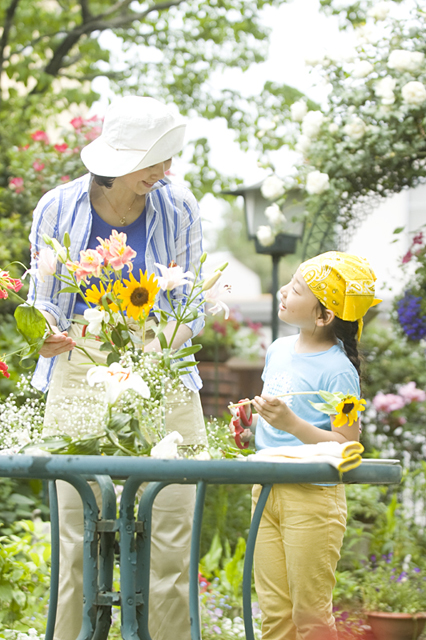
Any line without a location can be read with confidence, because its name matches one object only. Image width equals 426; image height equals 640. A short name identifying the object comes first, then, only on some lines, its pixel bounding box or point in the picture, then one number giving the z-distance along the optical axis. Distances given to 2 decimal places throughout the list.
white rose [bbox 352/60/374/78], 6.66
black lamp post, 7.66
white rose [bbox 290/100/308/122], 7.30
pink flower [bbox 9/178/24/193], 9.12
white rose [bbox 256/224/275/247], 7.81
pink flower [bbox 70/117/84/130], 9.51
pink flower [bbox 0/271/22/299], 2.90
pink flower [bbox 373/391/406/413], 9.49
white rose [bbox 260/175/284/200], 7.40
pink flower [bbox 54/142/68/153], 9.23
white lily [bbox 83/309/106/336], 2.70
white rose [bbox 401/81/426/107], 6.20
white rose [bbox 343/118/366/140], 6.59
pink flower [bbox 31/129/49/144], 9.56
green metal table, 2.26
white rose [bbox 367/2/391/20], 6.75
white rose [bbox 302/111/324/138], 6.80
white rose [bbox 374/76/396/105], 6.40
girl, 3.16
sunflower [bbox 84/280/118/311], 2.72
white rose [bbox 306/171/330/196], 6.68
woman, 3.47
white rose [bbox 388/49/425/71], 6.41
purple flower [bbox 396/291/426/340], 7.64
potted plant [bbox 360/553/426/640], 5.31
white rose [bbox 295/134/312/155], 6.93
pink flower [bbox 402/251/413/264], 7.21
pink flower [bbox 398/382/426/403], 9.57
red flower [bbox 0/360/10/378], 3.00
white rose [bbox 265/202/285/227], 7.56
